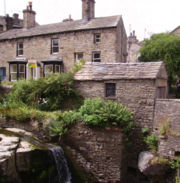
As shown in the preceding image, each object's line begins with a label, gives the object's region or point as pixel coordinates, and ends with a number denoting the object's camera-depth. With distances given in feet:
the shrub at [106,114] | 32.76
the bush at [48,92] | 40.42
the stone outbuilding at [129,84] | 35.88
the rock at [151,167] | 31.22
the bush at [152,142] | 34.04
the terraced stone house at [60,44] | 63.87
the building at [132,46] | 109.70
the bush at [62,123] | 32.99
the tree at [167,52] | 62.08
